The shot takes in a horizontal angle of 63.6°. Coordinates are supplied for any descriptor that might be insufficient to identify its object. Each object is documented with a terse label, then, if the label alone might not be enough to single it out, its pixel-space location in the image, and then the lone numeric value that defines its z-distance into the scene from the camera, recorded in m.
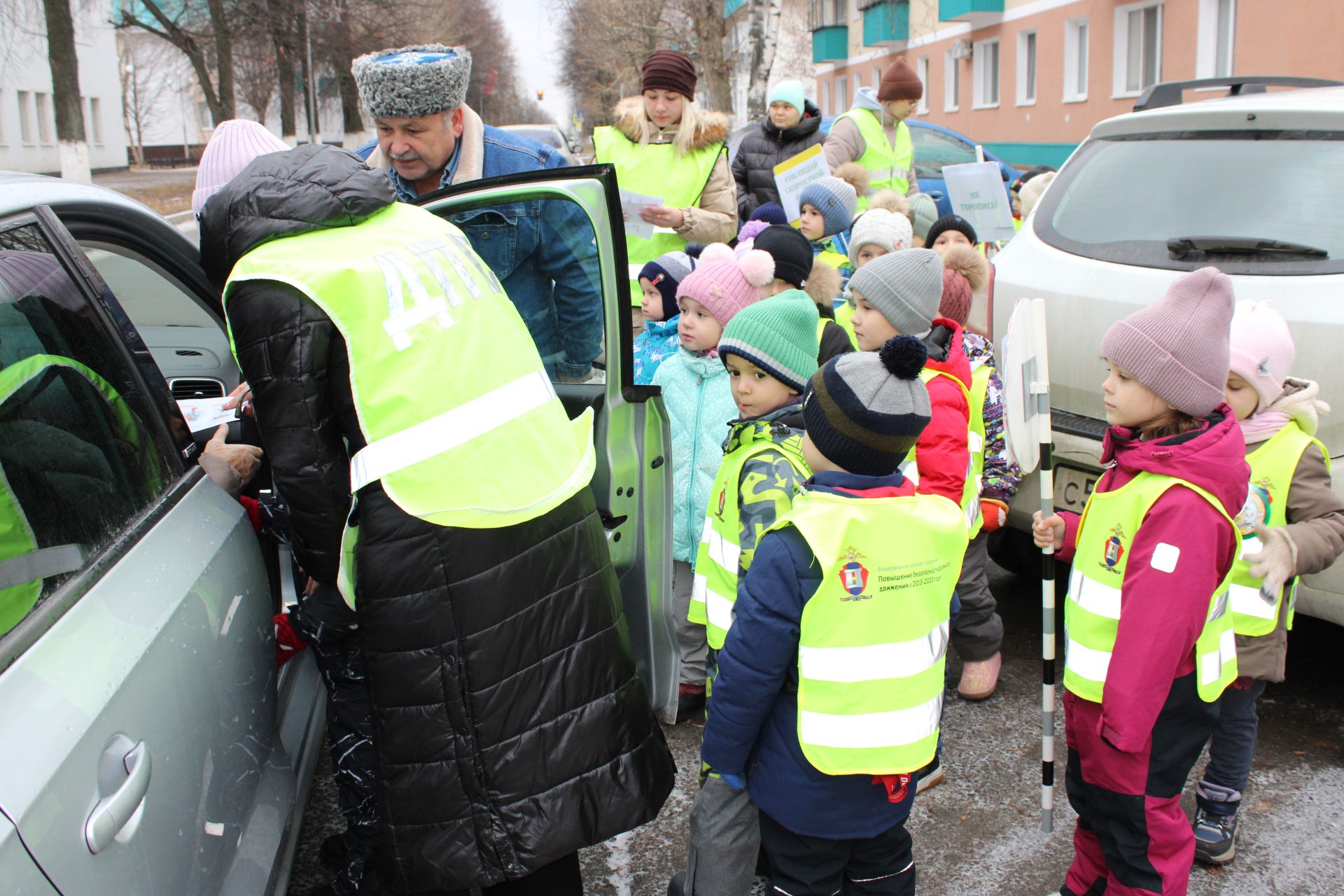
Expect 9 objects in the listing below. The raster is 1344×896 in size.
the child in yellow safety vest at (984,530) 3.71
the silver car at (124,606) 1.40
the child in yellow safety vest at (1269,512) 2.65
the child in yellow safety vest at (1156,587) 2.29
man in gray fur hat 2.92
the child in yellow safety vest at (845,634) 2.04
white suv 3.31
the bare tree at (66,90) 22.03
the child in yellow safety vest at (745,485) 2.32
